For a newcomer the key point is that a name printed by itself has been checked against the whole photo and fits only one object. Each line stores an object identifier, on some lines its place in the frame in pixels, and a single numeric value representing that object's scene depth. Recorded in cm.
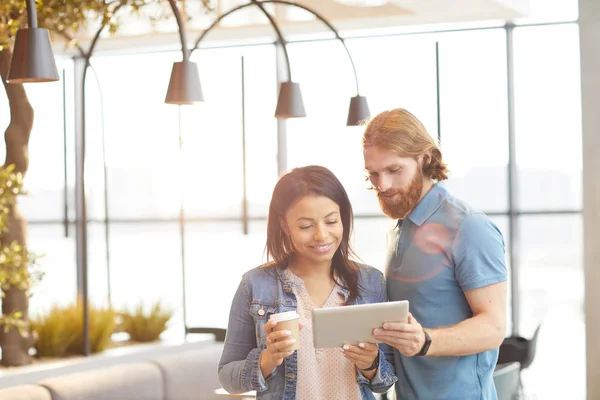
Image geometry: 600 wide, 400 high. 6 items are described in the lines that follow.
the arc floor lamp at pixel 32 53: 353
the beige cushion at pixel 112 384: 531
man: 263
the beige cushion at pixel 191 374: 619
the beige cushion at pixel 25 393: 487
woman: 263
